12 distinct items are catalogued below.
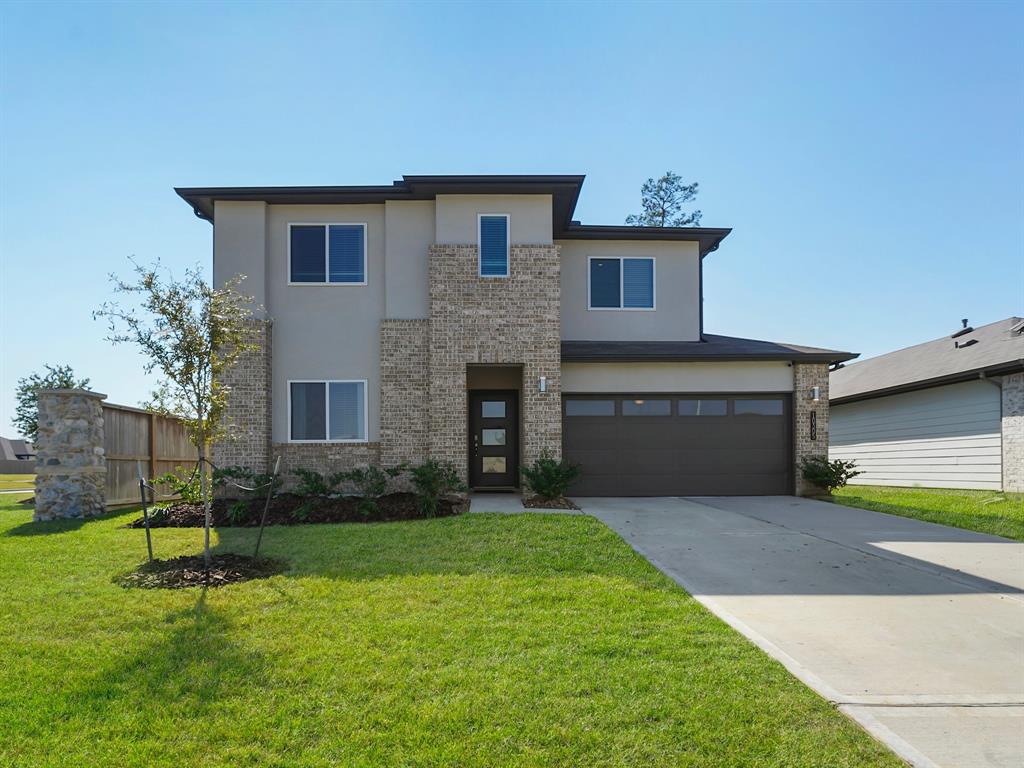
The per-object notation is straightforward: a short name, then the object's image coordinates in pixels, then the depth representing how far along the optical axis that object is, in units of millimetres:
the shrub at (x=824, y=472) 13586
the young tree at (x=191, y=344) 6859
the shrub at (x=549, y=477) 12188
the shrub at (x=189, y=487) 8070
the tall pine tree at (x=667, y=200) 31656
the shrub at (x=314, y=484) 12211
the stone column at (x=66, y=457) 11367
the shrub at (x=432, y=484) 11125
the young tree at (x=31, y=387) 26312
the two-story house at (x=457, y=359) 12977
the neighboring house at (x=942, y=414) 15008
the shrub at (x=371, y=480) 11984
